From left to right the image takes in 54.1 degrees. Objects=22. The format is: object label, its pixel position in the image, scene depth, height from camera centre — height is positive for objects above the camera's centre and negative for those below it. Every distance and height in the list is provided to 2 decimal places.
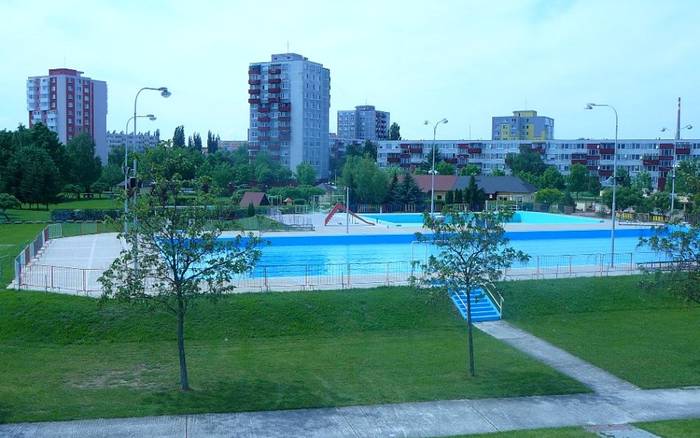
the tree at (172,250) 14.91 -1.50
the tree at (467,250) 16.91 -1.54
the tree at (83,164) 84.19 +1.91
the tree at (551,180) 86.94 +1.46
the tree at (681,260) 17.47 -1.71
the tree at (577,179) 86.06 +1.68
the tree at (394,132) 158.38 +12.84
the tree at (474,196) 71.06 -0.72
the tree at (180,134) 141.25 +9.91
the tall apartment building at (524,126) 153.50 +14.65
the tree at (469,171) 96.93 +2.65
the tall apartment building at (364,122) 198.50 +18.79
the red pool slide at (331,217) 53.19 -2.52
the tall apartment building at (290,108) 123.50 +14.04
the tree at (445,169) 99.50 +2.87
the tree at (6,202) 52.50 -1.91
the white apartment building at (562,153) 103.38 +6.32
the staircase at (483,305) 23.81 -4.10
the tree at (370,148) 136.16 +7.75
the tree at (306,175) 96.50 +1.46
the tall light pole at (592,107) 30.67 +3.85
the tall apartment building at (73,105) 134.62 +14.76
